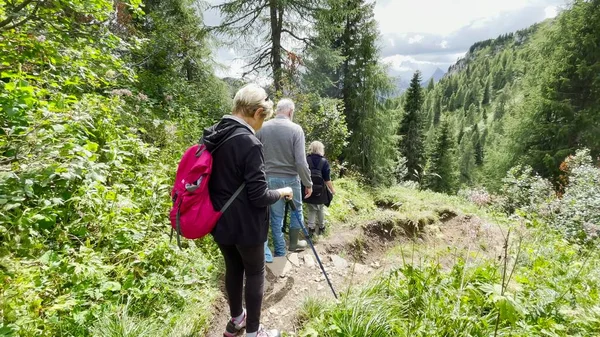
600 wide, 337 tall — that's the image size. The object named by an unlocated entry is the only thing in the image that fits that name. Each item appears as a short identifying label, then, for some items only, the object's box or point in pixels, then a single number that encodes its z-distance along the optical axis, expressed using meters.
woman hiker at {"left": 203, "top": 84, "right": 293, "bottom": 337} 1.97
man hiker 3.55
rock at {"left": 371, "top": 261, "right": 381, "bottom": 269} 5.00
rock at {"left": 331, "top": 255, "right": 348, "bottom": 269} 4.62
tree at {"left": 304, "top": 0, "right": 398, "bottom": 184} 15.27
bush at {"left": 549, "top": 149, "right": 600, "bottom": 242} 5.63
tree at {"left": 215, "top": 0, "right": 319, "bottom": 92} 9.11
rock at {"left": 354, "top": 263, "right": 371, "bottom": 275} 4.48
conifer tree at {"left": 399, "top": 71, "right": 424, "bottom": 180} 26.25
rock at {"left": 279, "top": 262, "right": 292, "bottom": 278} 3.98
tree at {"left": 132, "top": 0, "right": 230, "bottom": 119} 8.82
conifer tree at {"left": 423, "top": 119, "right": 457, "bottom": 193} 33.50
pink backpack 1.97
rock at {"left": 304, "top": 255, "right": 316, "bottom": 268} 4.32
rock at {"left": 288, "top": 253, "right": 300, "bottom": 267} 4.26
